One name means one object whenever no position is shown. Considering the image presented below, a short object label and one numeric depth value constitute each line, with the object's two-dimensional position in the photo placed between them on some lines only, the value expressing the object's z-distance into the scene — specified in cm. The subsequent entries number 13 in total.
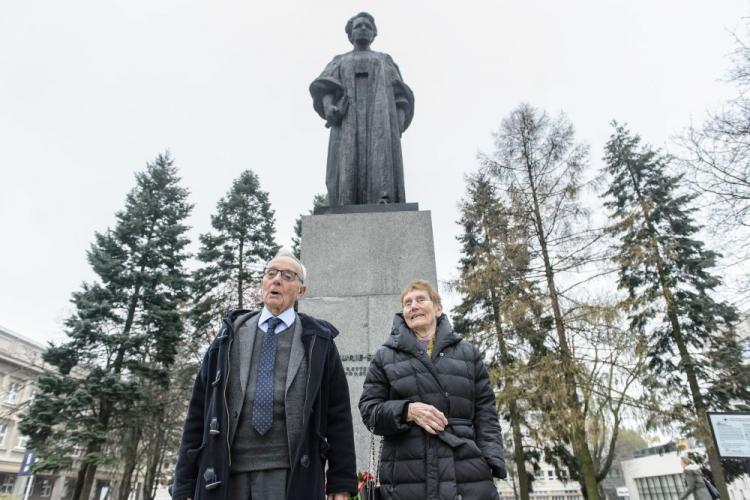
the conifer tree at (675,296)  1455
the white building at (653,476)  4069
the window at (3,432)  3200
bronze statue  615
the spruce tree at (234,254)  2230
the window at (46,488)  3588
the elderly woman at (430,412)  233
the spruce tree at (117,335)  1647
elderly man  213
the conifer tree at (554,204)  1236
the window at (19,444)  3353
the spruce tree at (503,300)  1371
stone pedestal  464
